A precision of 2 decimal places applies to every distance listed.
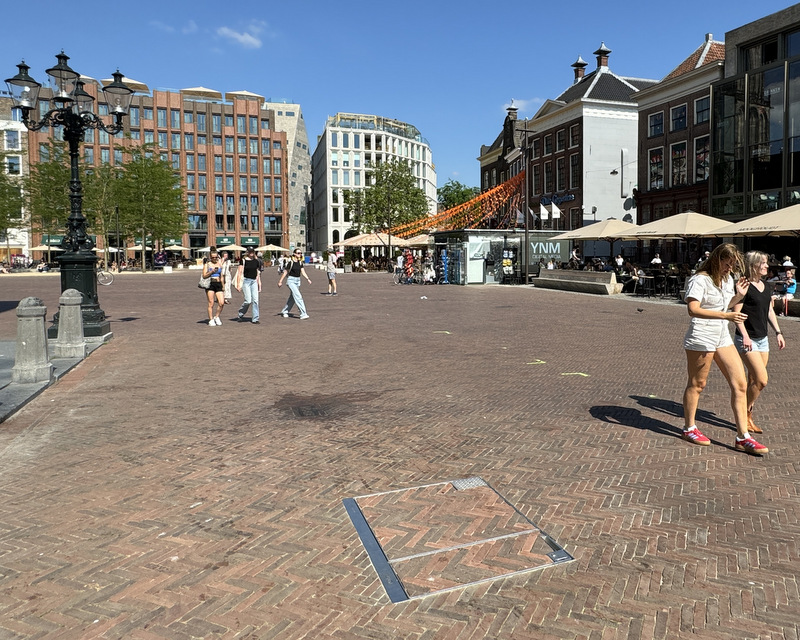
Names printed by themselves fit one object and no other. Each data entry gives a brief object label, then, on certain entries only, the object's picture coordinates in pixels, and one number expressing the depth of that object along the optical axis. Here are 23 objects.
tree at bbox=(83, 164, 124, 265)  49.44
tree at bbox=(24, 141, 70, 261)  48.59
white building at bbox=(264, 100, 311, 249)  124.06
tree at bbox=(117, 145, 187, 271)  51.81
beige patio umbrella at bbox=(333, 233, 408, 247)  49.16
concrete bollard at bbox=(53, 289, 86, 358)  9.80
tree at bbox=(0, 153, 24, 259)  43.06
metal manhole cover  3.33
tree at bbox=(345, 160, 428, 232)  57.69
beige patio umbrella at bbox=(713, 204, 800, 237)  16.84
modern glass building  26.95
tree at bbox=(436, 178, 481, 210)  77.06
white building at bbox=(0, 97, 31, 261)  71.69
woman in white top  5.23
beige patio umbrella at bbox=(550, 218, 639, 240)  25.23
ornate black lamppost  11.78
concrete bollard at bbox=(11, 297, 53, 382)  7.77
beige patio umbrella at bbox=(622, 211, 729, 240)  20.97
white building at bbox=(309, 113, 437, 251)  103.94
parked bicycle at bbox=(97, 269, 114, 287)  33.78
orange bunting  34.06
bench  23.69
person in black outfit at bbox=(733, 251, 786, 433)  5.64
